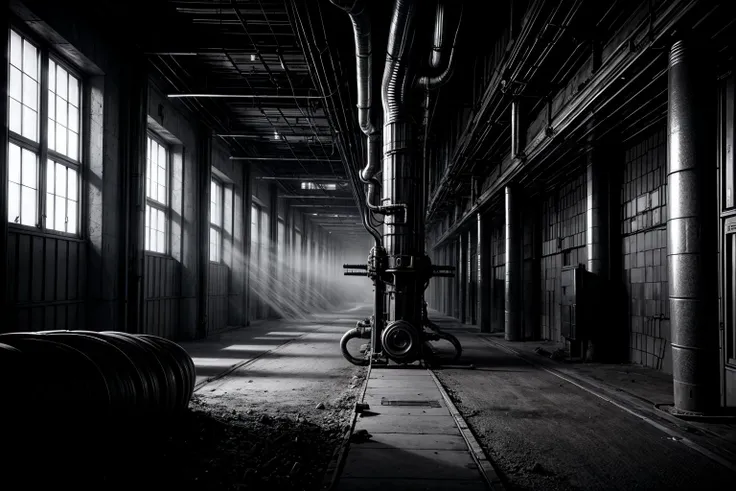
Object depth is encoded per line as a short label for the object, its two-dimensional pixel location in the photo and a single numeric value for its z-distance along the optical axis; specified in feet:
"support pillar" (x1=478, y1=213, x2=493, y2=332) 64.64
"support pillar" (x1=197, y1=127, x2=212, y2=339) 53.88
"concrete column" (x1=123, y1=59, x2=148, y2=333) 36.73
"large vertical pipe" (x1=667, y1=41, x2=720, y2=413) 20.63
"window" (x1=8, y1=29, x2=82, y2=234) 27.66
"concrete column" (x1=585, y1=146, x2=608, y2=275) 38.11
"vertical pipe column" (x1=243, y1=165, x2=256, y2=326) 72.38
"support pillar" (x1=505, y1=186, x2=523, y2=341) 54.29
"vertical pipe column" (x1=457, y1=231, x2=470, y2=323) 86.09
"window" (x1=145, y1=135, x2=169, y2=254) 45.93
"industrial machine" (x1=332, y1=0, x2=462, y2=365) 34.04
